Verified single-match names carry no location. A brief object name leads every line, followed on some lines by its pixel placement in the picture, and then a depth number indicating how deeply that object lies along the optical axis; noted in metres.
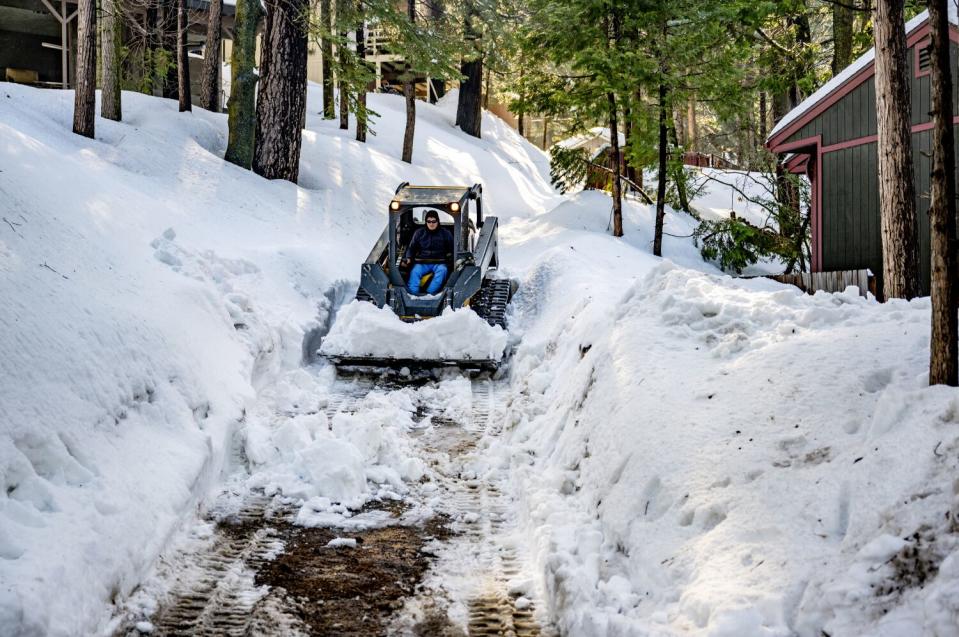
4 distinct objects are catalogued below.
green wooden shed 12.39
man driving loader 12.78
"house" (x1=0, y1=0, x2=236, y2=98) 25.31
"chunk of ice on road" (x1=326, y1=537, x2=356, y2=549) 5.73
